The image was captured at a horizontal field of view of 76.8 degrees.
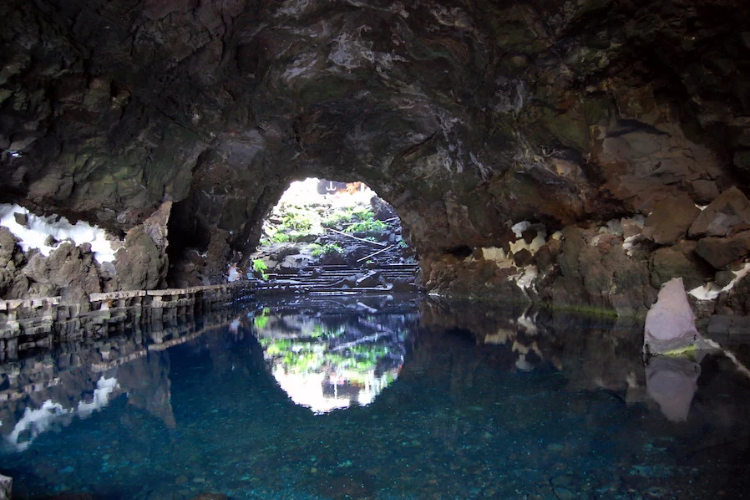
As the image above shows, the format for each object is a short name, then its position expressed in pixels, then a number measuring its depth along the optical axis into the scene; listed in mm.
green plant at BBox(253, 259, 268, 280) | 31938
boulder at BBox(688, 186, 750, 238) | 10445
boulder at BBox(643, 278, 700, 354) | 8180
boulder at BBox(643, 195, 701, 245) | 11711
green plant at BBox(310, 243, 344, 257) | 35500
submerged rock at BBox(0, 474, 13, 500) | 2592
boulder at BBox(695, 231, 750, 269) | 10195
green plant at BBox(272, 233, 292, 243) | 37469
